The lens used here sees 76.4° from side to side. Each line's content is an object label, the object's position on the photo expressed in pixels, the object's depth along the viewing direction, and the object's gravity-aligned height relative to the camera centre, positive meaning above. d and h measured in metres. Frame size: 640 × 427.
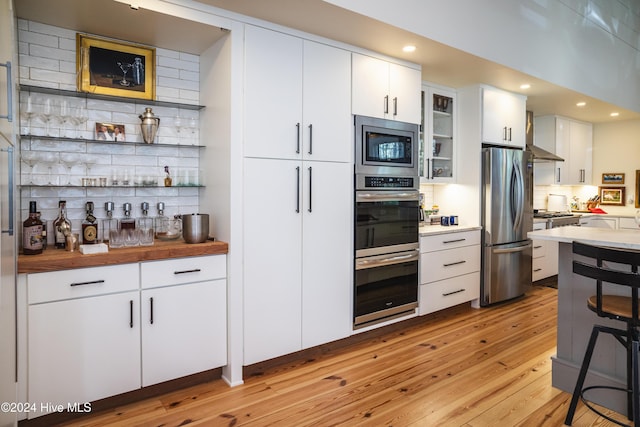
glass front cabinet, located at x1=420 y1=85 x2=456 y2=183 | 4.15 +0.73
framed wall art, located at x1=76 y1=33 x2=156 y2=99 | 2.55 +0.89
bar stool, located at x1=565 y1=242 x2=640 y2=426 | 1.87 -0.50
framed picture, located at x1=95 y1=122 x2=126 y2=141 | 2.64 +0.47
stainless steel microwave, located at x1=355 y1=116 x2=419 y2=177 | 3.24 +0.49
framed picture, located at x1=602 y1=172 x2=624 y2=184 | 6.45 +0.45
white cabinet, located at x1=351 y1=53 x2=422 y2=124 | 3.22 +0.97
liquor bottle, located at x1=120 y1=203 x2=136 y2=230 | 2.67 -0.11
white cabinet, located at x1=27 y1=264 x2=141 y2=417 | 2.07 -0.71
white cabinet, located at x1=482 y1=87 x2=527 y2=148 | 4.32 +0.98
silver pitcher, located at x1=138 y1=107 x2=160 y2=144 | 2.72 +0.52
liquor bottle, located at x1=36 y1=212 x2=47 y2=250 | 2.30 -0.17
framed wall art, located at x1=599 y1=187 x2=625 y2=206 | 6.43 +0.17
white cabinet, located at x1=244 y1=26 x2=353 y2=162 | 2.67 +0.75
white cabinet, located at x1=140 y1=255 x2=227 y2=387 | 2.39 -0.70
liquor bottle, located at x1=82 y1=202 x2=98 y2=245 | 2.50 -0.15
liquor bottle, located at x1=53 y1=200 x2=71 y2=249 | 2.45 -0.16
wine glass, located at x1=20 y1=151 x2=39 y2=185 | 2.41 +0.26
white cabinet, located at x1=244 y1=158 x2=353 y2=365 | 2.70 -0.36
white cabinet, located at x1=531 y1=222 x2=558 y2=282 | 5.09 -0.68
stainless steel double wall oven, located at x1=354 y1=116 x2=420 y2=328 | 3.25 -0.12
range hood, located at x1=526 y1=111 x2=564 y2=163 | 5.12 +0.72
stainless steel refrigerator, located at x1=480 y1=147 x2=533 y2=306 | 4.26 -0.18
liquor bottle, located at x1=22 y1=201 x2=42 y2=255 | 2.19 -0.17
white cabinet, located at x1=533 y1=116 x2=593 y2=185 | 6.00 +0.89
